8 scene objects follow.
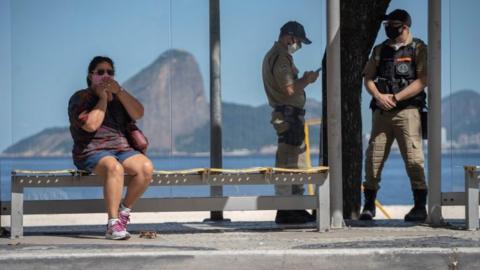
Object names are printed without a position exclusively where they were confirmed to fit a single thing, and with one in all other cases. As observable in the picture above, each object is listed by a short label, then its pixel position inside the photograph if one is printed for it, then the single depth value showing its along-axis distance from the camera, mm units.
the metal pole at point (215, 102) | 9836
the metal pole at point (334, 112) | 9109
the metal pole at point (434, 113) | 9195
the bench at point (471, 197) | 8898
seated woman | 8445
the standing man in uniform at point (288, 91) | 9625
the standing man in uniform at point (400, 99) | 9625
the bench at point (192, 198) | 8719
